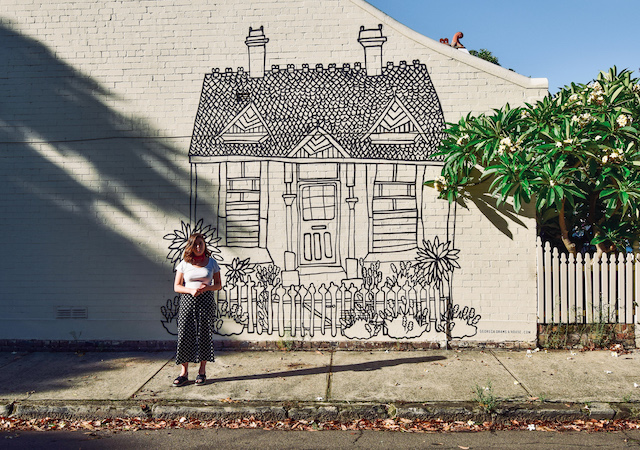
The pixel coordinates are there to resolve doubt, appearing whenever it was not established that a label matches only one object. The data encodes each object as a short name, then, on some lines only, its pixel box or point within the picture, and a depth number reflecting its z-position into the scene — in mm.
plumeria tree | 6207
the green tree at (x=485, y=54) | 21905
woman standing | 5711
